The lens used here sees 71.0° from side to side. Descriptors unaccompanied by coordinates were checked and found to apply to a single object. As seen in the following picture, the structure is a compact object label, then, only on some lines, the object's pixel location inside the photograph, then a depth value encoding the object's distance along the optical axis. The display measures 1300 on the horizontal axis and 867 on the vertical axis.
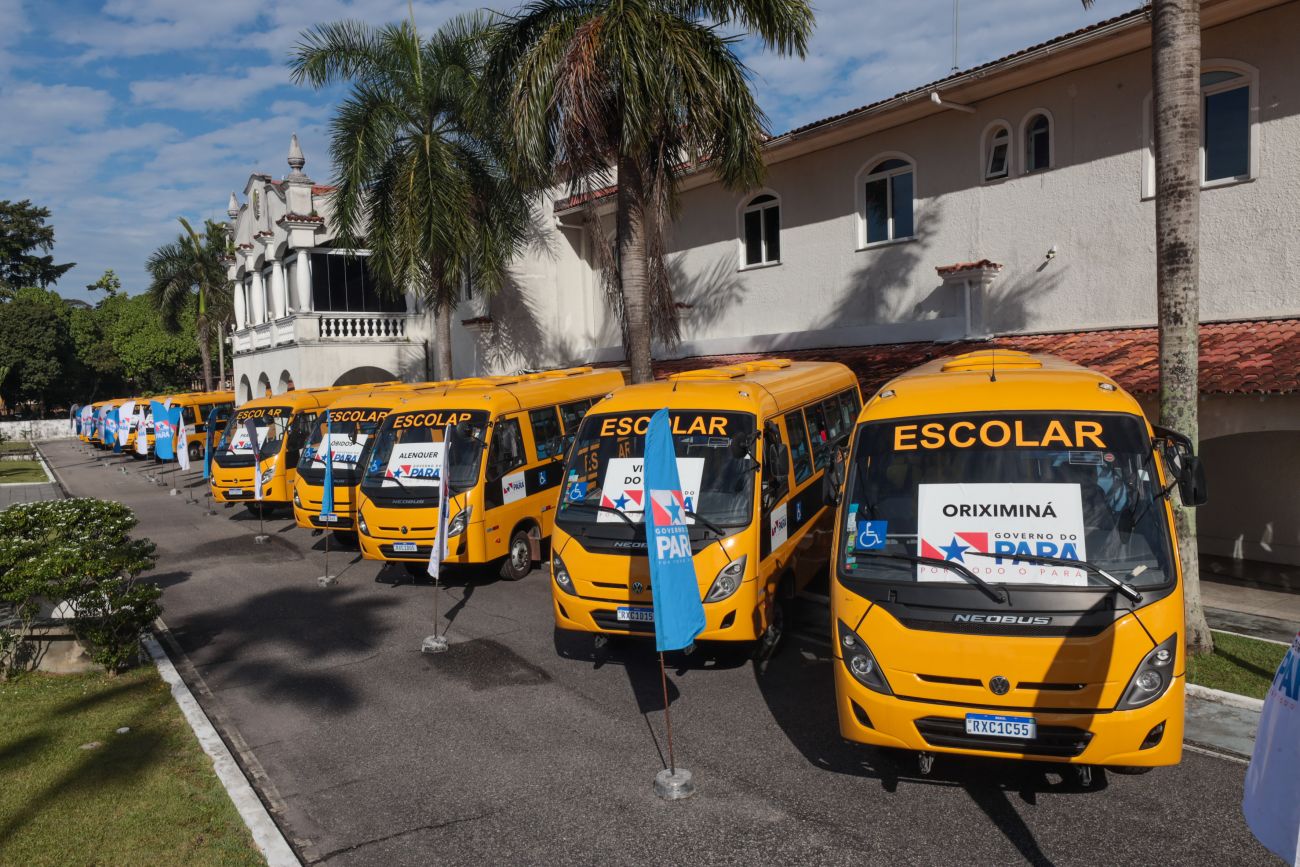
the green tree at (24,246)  67.69
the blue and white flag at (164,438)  27.02
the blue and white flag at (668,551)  6.39
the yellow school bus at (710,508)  8.12
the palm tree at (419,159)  19.73
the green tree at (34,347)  57.16
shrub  8.35
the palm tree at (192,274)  42.59
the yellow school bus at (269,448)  18.64
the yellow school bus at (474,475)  11.94
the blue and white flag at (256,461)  17.42
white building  11.80
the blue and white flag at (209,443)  21.95
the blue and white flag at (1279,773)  2.95
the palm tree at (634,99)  12.66
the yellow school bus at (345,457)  15.07
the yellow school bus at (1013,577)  5.29
